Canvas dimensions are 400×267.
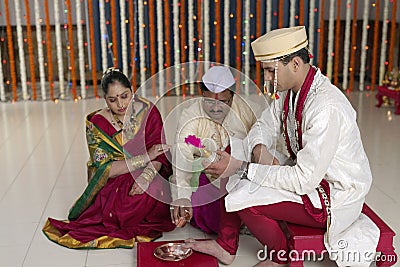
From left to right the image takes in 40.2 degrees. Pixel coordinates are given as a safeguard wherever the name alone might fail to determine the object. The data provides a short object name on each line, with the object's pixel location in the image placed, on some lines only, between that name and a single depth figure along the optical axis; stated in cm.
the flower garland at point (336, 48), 630
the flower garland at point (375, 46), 634
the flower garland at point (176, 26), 604
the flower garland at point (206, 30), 604
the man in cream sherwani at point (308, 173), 217
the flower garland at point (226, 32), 609
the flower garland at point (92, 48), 611
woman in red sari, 276
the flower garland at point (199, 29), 611
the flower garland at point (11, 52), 604
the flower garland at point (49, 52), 604
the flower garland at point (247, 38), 613
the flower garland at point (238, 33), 614
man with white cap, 237
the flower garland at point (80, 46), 603
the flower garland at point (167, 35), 609
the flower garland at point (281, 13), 625
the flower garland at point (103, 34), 601
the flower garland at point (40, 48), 595
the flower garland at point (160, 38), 603
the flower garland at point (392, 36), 629
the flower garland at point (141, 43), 601
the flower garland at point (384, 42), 628
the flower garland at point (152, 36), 607
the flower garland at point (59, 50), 599
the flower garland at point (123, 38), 598
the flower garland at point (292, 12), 615
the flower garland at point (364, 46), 625
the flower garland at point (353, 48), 632
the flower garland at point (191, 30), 604
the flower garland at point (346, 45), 623
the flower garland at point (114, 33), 607
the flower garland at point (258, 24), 617
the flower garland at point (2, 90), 611
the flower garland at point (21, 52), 595
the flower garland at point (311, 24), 614
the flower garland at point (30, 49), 600
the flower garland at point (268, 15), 611
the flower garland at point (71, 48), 608
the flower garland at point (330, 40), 626
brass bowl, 244
